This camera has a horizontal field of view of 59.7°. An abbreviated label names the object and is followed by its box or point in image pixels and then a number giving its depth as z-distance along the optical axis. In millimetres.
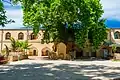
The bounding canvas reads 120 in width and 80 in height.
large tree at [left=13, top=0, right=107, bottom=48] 15364
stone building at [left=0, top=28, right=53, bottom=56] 21512
